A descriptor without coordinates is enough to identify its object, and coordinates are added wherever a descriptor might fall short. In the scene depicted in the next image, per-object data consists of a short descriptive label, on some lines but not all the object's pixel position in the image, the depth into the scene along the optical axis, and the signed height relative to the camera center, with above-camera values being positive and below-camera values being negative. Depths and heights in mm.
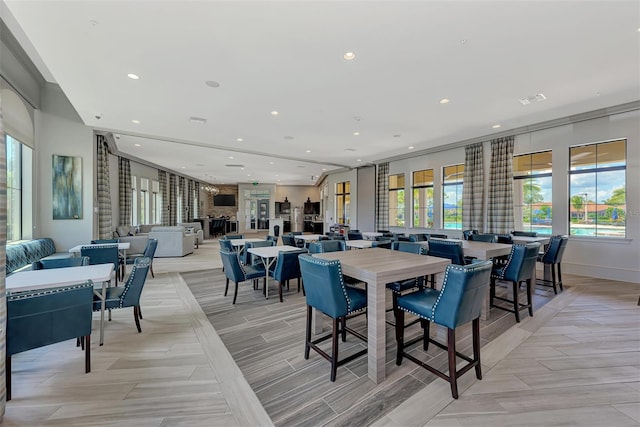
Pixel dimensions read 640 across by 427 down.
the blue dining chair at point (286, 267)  3837 -821
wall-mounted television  17344 +784
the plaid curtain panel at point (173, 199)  12109 +599
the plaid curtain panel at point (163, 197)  11414 +659
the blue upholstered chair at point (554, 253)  4352 -689
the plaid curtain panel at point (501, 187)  6430 +610
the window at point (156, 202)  11183 +422
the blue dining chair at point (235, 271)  3859 -885
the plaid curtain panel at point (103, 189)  6324 +557
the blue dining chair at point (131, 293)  2820 -901
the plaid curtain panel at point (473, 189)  6961 +596
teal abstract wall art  5633 +546
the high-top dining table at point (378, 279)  2041 -541
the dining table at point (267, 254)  4094 -657
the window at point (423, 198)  8578 +447
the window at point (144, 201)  10276 +442
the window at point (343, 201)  12297 +509
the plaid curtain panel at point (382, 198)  9914 +516
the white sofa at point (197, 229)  10962 -772
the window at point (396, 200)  9562 +428
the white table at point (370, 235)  7283 -661
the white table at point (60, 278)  2281 -625
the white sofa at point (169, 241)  8047 -891
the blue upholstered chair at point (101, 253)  4168 -657
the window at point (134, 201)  9375 +407
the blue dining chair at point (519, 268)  3207 -702
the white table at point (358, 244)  4982 -634
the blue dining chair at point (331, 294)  2082 -685
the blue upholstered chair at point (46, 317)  1887 -805
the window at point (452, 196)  7785 +465
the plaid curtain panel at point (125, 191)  8453 +699
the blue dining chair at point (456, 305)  1866 -734
